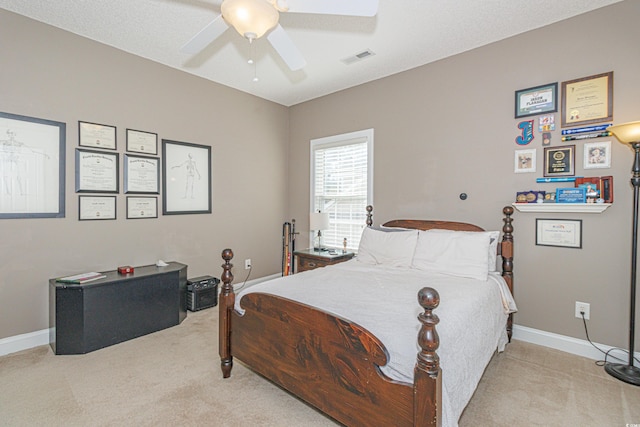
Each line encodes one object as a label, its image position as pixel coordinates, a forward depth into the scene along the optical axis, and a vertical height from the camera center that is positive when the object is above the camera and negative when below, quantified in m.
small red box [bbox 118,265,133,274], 2.99 -0.60
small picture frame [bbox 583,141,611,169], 2.43 +0.46
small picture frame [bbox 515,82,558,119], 2.66 +0.99
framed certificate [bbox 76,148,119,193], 2.92 +0.36
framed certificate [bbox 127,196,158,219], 3.26 +0.02
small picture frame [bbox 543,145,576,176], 2.57 +0.44
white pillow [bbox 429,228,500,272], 2.60 -0.30
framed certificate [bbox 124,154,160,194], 3.23 +0.37
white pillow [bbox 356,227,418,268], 2.84 -0.35
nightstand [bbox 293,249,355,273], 3.62 -0.58
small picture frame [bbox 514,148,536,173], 2.75 +0.46
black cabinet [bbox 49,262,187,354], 2.54 -0.89
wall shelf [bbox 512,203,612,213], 2.40 +0.04
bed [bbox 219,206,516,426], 1.29 -0.66
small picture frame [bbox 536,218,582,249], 2.56 -0.17
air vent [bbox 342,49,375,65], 3.16 +1.62
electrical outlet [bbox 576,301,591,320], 2.53 -0.80
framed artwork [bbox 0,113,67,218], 2.56 +0.36
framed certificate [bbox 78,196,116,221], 2.94 +0.01
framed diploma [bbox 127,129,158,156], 3.25 +0.72
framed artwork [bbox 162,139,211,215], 3.56 +0.38
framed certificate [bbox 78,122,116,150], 2.93 +0.71
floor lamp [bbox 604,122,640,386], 2.09 -0.20
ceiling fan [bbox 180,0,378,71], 1.59 +1.09
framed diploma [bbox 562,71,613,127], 2.44 +0.92
